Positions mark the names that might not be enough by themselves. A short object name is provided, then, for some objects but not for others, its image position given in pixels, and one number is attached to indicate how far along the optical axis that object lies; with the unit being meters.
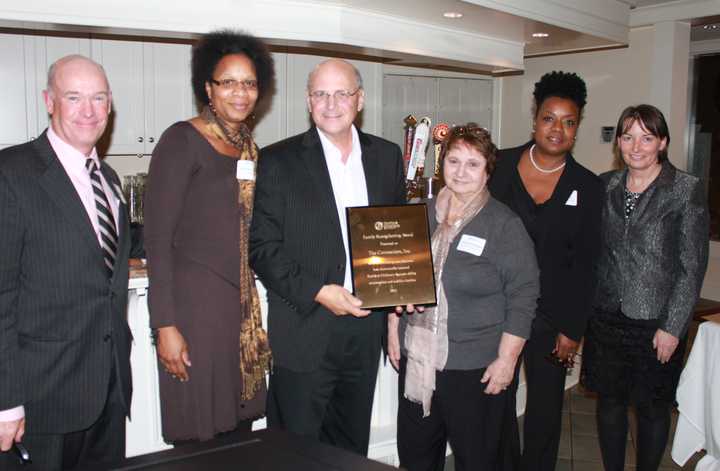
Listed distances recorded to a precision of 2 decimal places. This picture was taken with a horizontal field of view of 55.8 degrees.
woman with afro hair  2.09
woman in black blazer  2.70
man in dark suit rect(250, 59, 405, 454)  2.17
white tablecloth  2.95
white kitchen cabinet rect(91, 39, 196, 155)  4.83
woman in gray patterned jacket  2.66
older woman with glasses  2.28
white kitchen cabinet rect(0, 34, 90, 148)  4.52
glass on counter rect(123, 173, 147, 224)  4.68
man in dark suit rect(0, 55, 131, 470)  1.79
